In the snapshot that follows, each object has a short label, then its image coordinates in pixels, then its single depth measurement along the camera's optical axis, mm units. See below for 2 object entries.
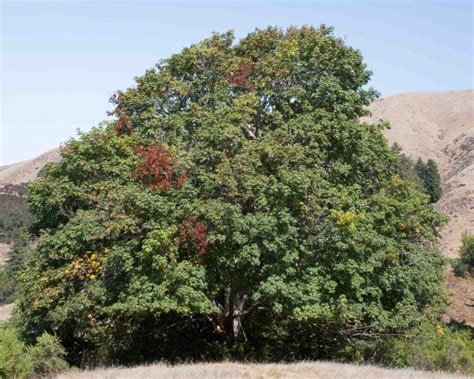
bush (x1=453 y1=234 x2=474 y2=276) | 53156
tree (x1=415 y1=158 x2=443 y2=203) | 76188
